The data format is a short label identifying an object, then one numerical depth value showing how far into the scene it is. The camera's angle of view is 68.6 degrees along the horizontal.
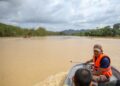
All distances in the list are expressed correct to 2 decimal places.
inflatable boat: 1.51
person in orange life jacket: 1.42
